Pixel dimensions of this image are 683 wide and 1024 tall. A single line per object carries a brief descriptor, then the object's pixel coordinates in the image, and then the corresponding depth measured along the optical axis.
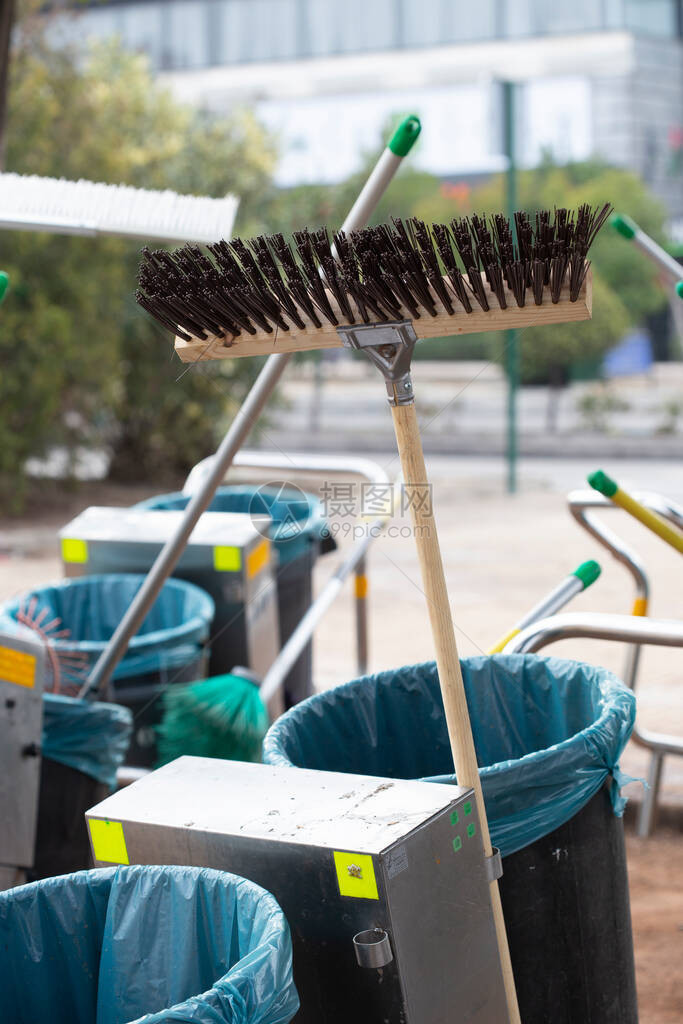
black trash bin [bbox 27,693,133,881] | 2.58
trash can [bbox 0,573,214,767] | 3.00
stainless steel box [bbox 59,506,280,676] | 3.43
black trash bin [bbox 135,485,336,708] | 3.71
